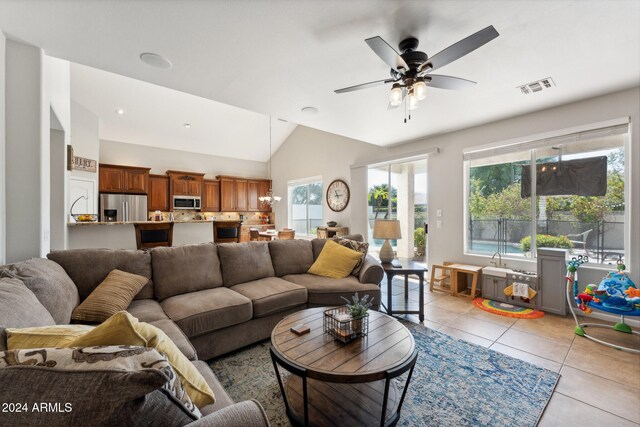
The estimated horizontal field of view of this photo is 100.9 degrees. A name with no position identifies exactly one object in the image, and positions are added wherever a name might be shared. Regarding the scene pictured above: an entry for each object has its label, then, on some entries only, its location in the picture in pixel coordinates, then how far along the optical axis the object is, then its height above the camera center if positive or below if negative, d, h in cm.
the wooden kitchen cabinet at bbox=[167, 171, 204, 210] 736 +81
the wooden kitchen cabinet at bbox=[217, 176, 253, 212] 823 +57
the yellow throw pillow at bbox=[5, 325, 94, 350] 83 -42
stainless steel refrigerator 623 +10
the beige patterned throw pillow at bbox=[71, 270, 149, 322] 182 -65
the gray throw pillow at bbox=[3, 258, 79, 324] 153 -47
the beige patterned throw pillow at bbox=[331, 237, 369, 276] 320 -44
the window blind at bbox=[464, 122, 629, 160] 302 +94
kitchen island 347 -33
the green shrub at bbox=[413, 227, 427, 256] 566 -61
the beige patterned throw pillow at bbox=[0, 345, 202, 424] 58 -36
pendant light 856 +42
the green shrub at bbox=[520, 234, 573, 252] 344 -38
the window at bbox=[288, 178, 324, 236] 745 +21
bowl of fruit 381 -10
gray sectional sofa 172 -74
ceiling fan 174 +110
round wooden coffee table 138 -82
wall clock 630 +42
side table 300 -71
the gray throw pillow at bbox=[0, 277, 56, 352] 107 -43
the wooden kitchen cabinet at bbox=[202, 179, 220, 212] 795 +49
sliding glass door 565 +27
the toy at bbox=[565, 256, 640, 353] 243 -81
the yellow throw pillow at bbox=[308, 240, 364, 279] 315 -61
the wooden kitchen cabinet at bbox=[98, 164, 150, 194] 634 +79
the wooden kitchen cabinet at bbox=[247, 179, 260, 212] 873 +56
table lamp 322 -25
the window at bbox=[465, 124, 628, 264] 311 +23
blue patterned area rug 163 -125
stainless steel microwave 737 +27
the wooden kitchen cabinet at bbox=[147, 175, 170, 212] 706 +49
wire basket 168 -75
